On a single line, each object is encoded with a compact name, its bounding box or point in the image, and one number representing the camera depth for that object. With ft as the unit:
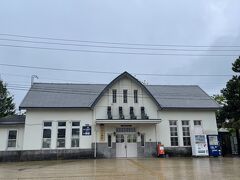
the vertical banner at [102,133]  51.21
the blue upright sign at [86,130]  51.05
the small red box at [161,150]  50.85
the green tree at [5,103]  85.33
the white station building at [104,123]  49.74
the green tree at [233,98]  53.54
